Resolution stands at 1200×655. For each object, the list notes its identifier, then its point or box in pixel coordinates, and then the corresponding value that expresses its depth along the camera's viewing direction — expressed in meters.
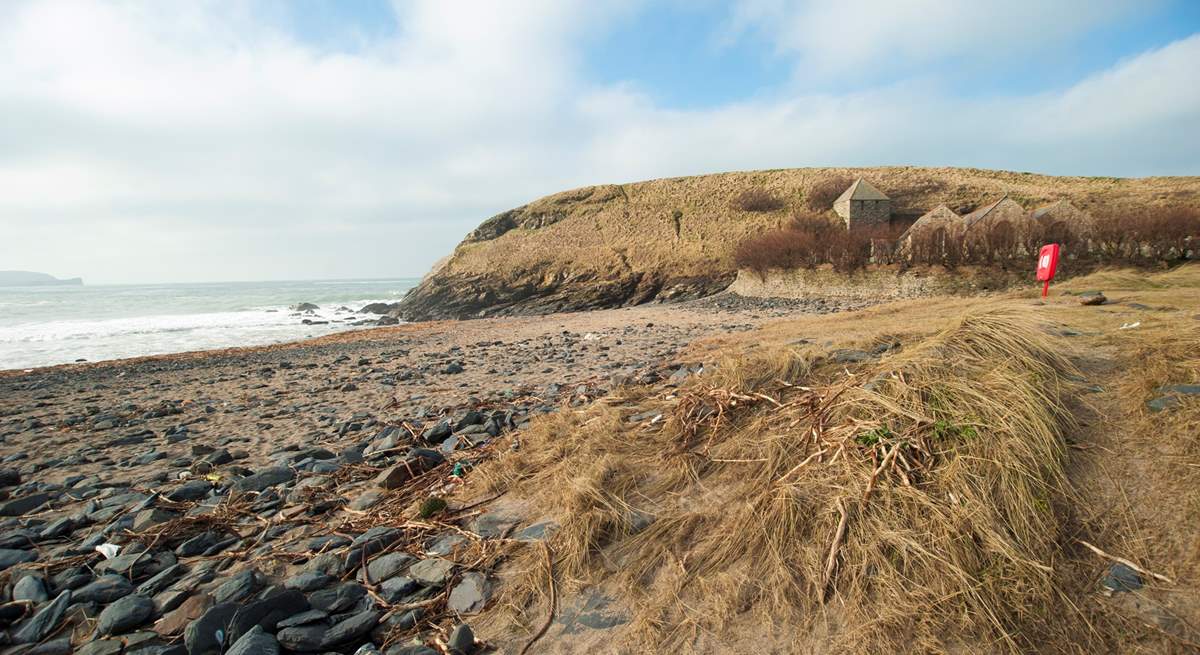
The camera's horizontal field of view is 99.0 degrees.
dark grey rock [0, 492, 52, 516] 3.72
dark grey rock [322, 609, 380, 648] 2.08
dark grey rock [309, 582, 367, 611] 2.28
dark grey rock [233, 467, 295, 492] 3.86
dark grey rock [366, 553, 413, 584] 2.48
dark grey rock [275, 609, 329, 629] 2.13
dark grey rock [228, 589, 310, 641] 2.10
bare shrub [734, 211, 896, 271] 19.39
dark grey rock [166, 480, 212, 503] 3.77
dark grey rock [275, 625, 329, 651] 2.02
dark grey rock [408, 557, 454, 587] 2.37
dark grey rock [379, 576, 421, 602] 2.32
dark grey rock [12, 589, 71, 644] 2.27
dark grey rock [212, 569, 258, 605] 2.38
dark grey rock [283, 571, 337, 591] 2.43
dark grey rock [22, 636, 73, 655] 2.15
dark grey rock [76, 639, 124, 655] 2.09
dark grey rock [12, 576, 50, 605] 2.53
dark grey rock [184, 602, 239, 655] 2.04
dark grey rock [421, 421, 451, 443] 4.54
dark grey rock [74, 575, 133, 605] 2.52
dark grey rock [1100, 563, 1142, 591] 1.73
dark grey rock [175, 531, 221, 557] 2.93
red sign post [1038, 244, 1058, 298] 9.59
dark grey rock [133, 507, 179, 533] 3.22
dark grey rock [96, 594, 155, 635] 2.25
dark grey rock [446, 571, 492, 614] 2.19
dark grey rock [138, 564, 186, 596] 2.55
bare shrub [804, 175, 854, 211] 37.16
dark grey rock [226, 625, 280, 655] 1.98
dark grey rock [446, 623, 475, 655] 1.95
